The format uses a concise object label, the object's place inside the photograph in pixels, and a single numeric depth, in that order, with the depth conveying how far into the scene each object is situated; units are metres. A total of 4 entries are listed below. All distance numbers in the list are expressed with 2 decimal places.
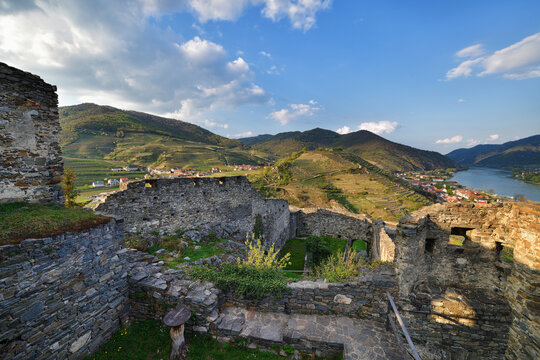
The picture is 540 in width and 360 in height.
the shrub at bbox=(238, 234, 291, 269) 6.64
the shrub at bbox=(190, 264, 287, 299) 5.89
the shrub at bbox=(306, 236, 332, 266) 11.98
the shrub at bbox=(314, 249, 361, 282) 6.44
